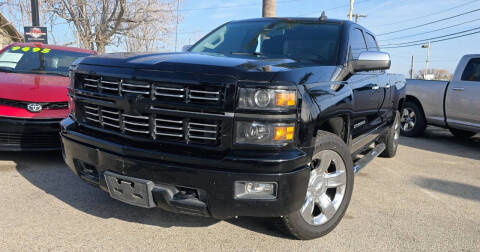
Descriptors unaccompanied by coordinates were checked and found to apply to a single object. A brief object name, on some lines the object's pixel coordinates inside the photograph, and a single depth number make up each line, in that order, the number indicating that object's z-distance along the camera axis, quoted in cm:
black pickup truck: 222
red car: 415
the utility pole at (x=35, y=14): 1111
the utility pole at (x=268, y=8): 972
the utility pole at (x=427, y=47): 4974
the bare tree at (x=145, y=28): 1808
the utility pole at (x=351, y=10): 2756
